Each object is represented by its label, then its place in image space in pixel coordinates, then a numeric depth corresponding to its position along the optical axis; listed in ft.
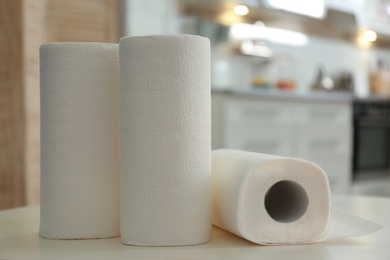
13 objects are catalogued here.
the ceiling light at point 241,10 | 12.46
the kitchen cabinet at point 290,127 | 10.77
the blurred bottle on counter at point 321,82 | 15.51
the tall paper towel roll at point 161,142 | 2.37
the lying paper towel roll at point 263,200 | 2.40
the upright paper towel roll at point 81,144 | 2.59
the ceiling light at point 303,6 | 12.83
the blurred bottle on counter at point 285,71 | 14.12
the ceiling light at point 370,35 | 17.03
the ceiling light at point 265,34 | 13.64
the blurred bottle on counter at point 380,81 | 17.63
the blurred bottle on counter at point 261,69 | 14.16
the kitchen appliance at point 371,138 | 14.17
